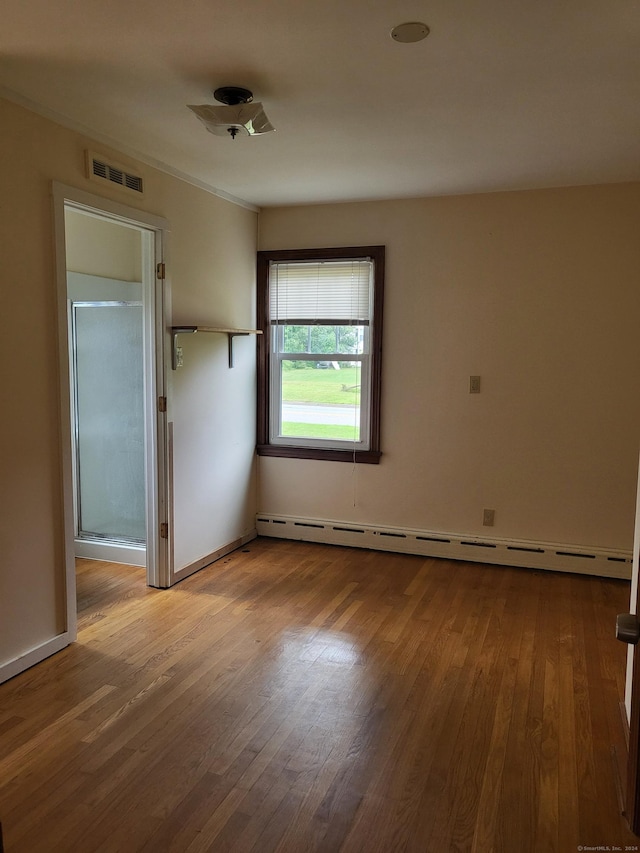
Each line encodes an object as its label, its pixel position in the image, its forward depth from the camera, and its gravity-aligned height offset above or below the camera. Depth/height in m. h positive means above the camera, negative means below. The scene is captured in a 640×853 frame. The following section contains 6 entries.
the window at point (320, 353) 4.49 +0.14
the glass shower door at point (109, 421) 4.08 -0.35
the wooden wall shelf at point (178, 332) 3.61 +0.23
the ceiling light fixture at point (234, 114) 2.47 +1.03
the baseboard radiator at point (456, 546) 4.07 -1.22
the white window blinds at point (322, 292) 4.48 +0.59
